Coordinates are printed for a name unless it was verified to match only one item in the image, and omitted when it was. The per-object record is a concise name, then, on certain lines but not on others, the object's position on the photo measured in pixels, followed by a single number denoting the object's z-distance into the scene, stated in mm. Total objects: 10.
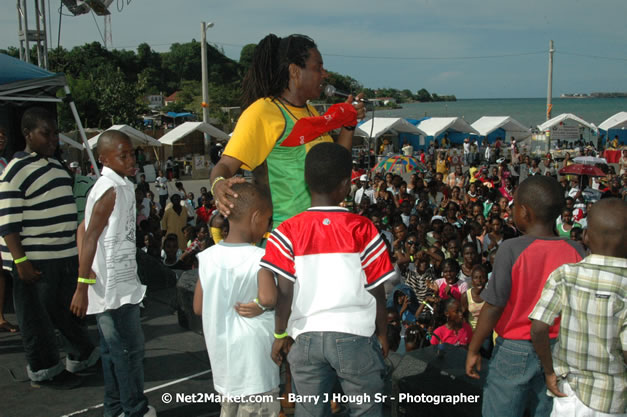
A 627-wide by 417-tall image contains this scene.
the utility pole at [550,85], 29912
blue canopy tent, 5539
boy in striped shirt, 3473
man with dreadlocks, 2418
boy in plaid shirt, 2021
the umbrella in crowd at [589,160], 12818
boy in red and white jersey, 2021
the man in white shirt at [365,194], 10406
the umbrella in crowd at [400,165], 12344
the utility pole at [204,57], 23781
